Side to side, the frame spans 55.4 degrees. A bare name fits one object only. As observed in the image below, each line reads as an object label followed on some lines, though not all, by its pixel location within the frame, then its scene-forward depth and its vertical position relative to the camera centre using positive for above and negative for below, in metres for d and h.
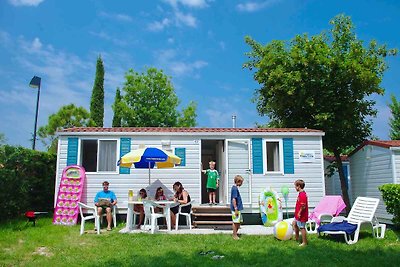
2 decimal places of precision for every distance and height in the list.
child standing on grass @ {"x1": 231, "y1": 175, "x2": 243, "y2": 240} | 8.35 -0.43
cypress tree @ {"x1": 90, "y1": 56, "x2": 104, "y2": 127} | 24.44 +5.52
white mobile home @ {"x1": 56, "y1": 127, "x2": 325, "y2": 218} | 11.29 +0.87
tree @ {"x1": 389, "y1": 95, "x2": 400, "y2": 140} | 26.30 +4.72
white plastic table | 9.29 -0.63
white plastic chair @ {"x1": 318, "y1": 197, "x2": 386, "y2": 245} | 8.16 -0.70
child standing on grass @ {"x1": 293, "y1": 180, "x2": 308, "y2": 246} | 7.50 -0.48
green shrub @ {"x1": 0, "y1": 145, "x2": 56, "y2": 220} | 9.85 +0.13
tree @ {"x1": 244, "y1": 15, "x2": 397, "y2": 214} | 14.85 +4.11
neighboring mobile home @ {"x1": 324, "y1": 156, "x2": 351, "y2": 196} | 16.95 +0.27
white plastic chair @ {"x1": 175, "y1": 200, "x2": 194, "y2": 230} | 9.70 -0.78
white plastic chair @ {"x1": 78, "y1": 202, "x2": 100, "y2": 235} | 9.02 -0.88
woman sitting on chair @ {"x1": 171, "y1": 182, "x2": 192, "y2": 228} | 9.96 -0.34
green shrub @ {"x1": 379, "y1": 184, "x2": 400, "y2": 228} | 9.02 -0.27
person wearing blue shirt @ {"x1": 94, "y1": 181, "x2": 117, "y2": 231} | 9.99 -0.34
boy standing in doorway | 11.18 +0.12
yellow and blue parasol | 9.62 +0.73
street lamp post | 14.69 +3.88
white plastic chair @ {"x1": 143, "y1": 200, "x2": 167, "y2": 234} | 8.98 -0.68
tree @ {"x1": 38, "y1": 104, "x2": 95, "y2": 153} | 23.12 +4.11
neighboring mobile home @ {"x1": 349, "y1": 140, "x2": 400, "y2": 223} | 10.69 +0.59
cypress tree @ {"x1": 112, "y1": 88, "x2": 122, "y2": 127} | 27.72 +5.35
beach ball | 8.21 -0.96
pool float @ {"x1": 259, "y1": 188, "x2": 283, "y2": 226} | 10.83 -0.61
